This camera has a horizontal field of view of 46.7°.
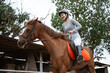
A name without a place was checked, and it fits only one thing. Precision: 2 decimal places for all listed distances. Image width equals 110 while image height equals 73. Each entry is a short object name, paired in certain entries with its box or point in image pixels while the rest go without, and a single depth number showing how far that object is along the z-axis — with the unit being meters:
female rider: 3.53
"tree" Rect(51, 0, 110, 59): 14.88
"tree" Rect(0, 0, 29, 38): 11.26
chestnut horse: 2.98
